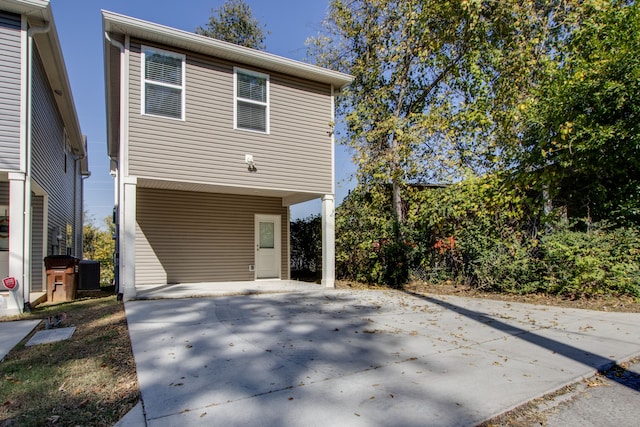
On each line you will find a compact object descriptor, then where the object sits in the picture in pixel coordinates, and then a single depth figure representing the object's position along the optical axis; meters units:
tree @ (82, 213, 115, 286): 15.16
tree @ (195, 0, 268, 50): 19.95
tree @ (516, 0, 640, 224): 6.68
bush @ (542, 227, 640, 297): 6.67
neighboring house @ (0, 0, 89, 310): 6.02
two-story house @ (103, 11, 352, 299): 7.02
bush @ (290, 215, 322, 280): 11.50
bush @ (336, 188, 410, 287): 9.43
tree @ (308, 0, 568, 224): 9.84
